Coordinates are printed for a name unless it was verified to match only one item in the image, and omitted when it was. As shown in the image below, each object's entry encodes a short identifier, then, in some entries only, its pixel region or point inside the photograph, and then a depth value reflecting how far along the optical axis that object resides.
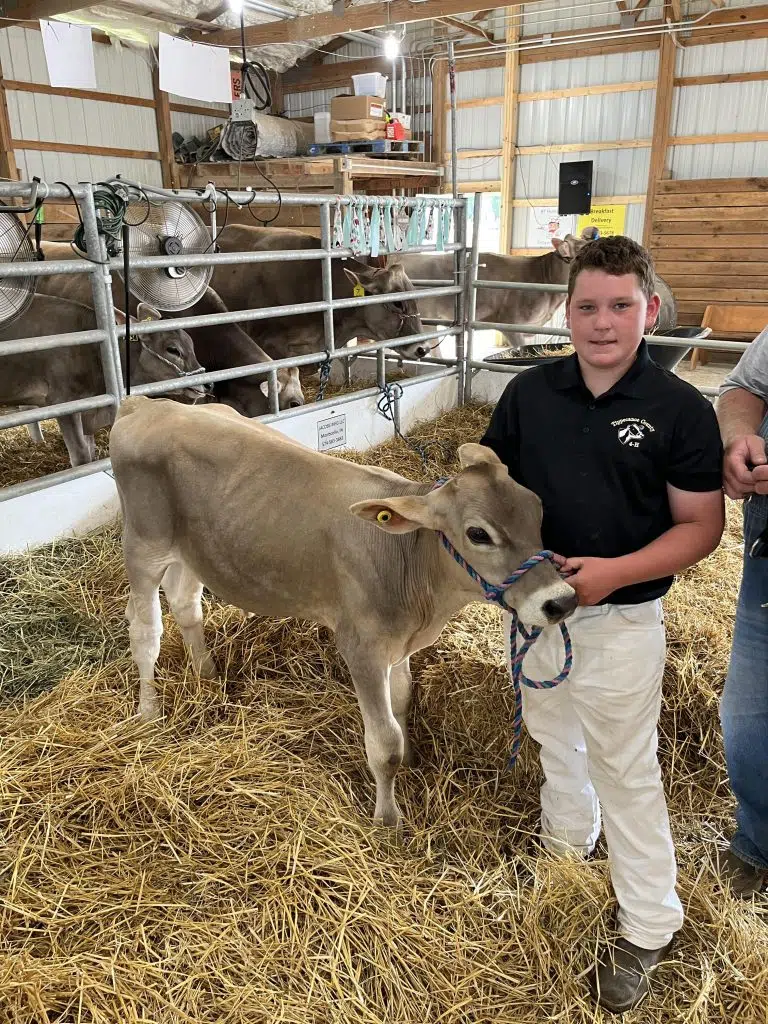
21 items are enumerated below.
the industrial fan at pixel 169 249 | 4.33
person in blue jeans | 2.14
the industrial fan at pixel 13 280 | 3.78
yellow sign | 13.13
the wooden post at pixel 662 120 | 12.00
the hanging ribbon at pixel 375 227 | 5.74
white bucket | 10.91
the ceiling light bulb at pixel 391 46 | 8.20
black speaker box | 12.45
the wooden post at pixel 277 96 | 14.73
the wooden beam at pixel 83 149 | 10.61
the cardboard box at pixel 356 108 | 10.24
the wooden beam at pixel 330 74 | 13.97
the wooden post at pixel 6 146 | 10.19
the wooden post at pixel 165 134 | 12.19
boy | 1.86
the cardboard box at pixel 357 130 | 10.30
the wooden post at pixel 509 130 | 13.25
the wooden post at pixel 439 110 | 13.88
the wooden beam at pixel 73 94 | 10.44
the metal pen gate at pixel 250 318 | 3.79
